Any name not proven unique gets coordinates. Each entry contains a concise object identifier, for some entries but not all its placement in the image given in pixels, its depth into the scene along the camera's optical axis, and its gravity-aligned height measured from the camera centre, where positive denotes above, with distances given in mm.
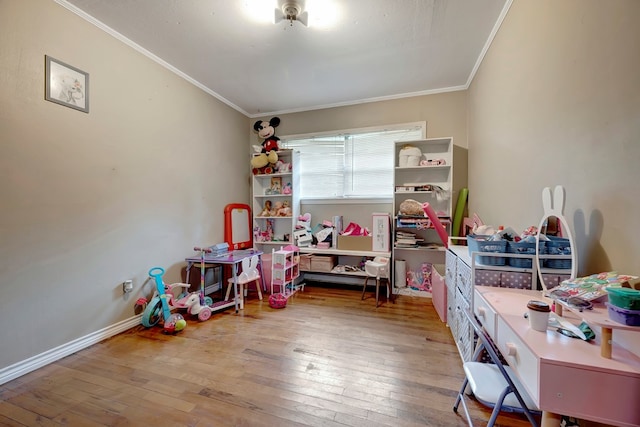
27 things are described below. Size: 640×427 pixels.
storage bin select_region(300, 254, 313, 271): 3496 -750
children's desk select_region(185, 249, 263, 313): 2748 -603
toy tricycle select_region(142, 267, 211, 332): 2318 -991
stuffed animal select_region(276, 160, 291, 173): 3740 +651
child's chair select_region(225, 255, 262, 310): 2842 -798
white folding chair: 1019 -811
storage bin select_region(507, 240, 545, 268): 1345 -220
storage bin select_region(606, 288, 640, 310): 675 -240
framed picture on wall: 1830 +958
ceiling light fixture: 1828 +1515
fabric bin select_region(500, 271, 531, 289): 1373 -389
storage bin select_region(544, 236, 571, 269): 1243 -195
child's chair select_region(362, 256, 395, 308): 2934 -705
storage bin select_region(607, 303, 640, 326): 676 -291
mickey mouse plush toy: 3689 +1015
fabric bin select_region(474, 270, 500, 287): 1443 -394
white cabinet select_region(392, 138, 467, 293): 3109 +210
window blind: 3463 +739
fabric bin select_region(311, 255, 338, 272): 3432 -748
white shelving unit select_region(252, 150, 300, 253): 3717 +96
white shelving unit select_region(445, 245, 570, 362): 1368 -434
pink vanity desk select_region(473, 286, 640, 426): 645 -460
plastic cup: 844 -360
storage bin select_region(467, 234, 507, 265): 1413 -217
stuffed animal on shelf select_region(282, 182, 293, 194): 3746 +310
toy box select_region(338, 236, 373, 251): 3316 -451
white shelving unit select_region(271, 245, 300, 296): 3115 -799
